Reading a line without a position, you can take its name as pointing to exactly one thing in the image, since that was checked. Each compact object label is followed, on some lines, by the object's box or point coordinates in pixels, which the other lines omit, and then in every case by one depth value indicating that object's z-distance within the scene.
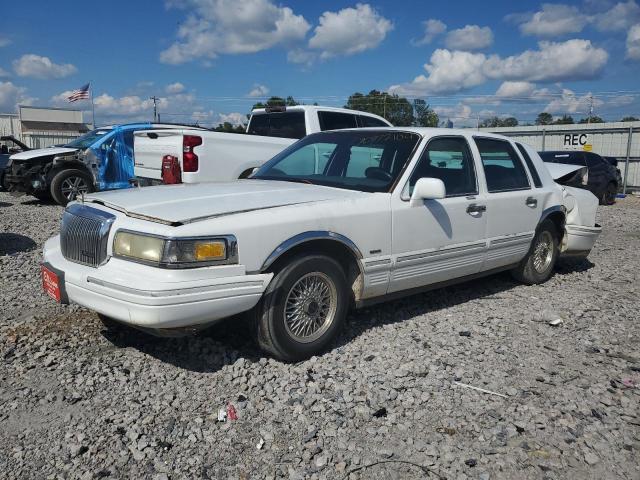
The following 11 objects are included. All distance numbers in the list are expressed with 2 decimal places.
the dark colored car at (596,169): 15.34
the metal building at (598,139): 19.62
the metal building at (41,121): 57.12
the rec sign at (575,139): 22.05
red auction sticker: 3.65
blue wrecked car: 10.76
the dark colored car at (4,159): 14.87
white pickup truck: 7.17
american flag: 34.75
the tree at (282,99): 31.89
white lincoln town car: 3.25
